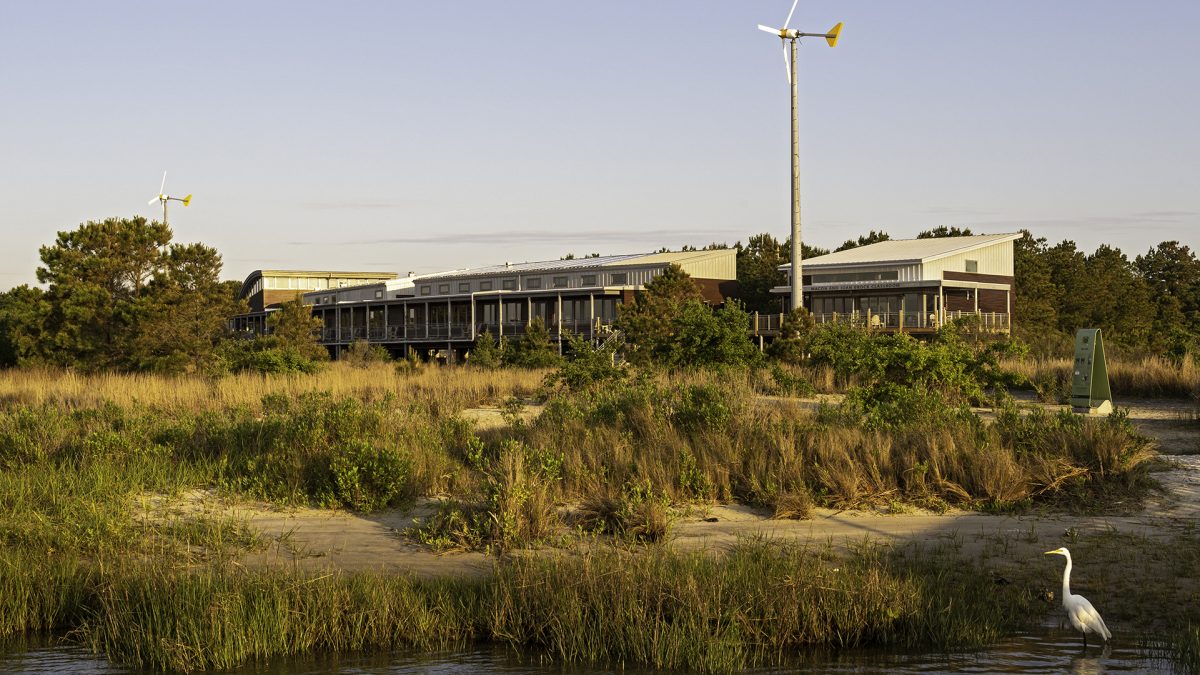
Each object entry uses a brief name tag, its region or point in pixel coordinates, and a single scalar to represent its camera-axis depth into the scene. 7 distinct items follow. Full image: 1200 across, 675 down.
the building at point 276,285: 89.28
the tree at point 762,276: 67.12
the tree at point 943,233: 75.75
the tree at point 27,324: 39.88
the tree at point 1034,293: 59.72
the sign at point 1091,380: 19.66
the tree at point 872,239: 79.69
